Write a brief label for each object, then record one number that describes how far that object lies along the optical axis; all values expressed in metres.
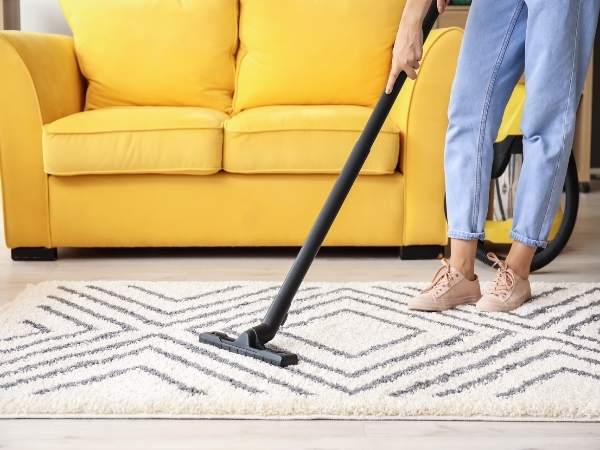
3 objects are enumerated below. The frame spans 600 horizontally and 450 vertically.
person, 3.68
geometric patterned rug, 3.12
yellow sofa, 4.38
